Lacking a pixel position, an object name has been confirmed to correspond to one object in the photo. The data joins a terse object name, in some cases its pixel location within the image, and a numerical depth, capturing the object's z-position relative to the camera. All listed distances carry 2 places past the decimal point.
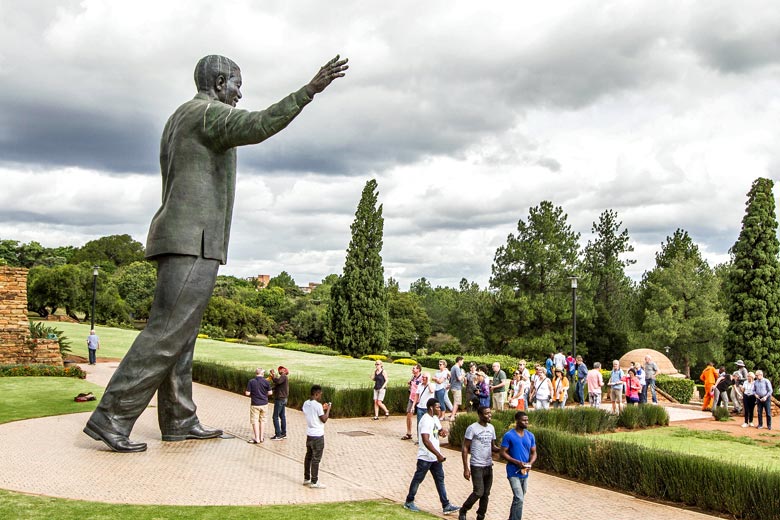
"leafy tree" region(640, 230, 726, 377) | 43.53
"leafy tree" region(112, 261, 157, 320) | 61.88
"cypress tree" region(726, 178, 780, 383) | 31.66
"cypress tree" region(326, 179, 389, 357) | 42.53
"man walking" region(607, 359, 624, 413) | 18.94
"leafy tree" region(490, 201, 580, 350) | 42.66
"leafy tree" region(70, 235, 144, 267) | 89.42
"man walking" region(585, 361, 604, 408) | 18.30
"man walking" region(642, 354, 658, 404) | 21.54
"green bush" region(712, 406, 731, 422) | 19.00
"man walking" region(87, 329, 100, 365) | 26.39
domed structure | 29.84
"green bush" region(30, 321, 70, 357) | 25.41
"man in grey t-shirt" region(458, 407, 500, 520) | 7.59
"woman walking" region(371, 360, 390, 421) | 16.64
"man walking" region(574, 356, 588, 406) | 20.88
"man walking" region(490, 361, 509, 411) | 16.55
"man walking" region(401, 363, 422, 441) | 14.21
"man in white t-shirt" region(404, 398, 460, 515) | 7.98
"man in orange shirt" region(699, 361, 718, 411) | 20.74
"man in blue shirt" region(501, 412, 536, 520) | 7.38
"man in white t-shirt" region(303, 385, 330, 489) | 9.17
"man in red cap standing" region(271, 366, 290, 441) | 13.29
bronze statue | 10.78
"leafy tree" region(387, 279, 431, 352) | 63.28
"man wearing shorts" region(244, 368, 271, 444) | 12.61
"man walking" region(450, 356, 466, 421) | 16.14
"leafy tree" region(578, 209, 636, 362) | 46.47
